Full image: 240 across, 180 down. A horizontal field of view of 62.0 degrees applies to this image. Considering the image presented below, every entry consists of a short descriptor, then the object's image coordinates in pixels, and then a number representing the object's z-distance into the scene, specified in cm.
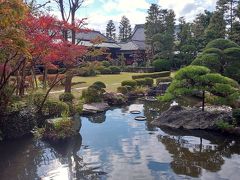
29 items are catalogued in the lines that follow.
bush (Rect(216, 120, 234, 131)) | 848
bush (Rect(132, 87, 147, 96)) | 1587
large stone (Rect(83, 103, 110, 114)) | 1147
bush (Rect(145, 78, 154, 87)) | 1775
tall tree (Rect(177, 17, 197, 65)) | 2598
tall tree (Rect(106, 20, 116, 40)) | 4519
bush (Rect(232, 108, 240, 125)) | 847
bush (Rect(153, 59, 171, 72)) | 2575
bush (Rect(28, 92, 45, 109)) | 891
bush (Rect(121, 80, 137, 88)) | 1603
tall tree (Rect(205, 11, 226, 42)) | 2368
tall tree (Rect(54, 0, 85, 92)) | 1303
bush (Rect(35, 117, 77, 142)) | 792
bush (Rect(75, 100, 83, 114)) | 1017
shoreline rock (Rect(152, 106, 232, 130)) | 893
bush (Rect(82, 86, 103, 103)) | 1260
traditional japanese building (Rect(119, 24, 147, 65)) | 3040
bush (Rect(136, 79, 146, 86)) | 1742
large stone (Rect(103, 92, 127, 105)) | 1347
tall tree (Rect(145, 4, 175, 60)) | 2608
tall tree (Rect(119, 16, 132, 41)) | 4329
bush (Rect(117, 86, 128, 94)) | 1518
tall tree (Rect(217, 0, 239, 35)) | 2378
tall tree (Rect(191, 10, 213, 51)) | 2577
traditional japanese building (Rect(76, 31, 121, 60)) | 2893
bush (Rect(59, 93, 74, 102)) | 1149
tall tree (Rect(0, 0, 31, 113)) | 488
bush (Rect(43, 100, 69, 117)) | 917
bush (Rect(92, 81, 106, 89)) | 1326
